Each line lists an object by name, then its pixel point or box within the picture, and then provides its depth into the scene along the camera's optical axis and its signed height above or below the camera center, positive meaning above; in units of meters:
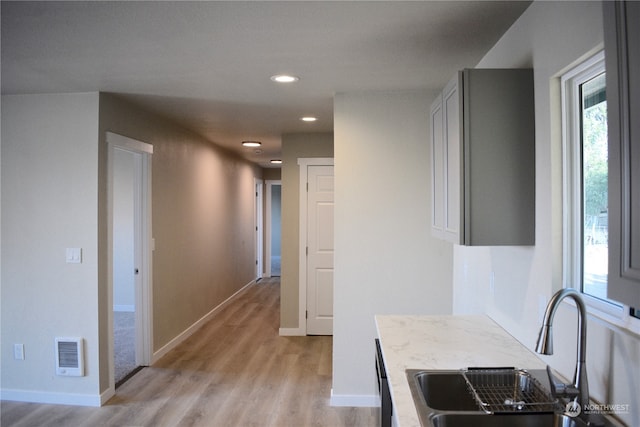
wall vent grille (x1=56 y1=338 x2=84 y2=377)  3.36 -1.05
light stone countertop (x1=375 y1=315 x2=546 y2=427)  1.53 -0.58
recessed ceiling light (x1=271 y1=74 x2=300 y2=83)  2.95 +0.93
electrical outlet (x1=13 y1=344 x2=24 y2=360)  3.45 -1.03
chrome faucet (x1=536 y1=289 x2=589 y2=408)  1.24 -0.37
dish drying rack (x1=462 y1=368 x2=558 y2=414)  1.38 -0.60
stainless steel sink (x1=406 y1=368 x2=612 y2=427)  1.33 -0.61
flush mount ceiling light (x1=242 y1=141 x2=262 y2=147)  5.89 +0.98
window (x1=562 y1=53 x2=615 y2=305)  1.47 +0.13
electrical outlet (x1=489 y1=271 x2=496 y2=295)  2.39 -0.37
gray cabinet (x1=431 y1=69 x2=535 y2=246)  1.89 +0.24
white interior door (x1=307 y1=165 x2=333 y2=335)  5.24 -0.23
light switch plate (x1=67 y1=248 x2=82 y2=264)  3.36 -0.28
